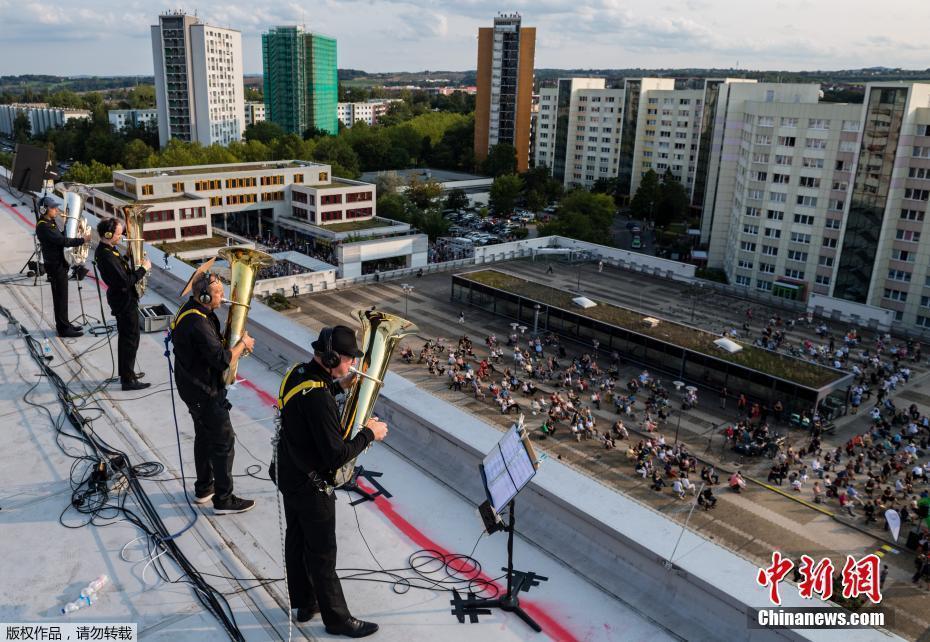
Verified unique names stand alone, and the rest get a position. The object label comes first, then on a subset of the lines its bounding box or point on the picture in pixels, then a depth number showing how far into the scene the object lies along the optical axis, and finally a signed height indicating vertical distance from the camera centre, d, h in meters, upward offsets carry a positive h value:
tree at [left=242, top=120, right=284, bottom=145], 101.00 -1.34
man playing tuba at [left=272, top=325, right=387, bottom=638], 4.52 -2.17
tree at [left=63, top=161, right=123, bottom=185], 68.81 -5.61
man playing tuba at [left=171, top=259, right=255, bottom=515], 5.93 -2.26
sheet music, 4.84 -2.39
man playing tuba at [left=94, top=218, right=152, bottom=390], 8.51 -2.15
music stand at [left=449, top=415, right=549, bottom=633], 4.84 -2.56
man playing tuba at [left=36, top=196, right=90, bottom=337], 10.12 -2.14
